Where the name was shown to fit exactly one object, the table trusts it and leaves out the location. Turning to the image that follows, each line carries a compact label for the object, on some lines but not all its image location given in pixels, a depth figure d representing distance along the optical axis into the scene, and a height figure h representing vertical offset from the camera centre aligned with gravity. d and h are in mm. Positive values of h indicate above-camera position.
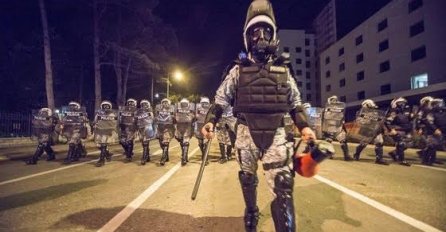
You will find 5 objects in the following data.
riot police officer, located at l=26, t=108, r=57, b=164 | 10156 -188
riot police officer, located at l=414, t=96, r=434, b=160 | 10036 +190
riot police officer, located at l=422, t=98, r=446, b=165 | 9633 -251
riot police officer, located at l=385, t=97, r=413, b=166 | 9758 -57
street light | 33750 +5305
